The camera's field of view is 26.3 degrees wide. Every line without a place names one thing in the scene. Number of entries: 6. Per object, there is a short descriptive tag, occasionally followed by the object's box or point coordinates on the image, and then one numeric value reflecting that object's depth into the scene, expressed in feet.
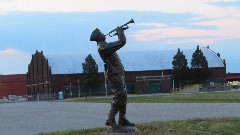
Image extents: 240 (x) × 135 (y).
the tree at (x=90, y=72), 256.27
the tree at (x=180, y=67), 266.16
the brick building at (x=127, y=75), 259.53
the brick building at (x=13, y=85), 315.78
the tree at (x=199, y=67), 266.98
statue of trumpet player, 36.83
